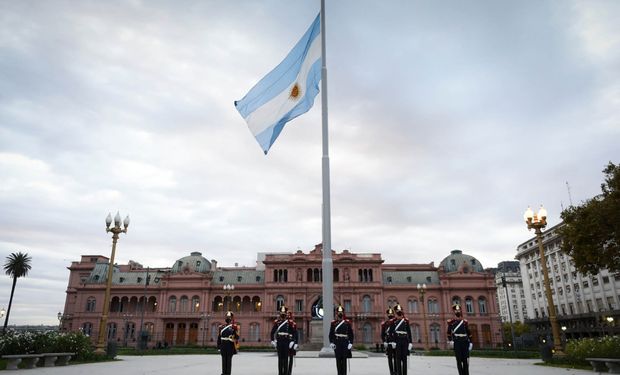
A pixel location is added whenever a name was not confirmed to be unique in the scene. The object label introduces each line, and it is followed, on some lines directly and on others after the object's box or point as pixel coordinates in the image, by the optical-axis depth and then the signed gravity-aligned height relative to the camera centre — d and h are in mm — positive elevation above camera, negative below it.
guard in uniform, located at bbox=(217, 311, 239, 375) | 13469 -636
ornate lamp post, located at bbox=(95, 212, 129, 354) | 23328 +3895
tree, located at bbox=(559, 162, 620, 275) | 24547 +5145
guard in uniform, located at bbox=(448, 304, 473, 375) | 12695 -578
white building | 64688 +4295
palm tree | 64438 +8595
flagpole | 15438 +3430
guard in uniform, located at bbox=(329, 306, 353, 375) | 12262 -558
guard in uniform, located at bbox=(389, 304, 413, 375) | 12742 -619
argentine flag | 16953 +9012
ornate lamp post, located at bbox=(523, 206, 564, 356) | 19938 +4567
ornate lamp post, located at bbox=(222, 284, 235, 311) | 64981 +3851
